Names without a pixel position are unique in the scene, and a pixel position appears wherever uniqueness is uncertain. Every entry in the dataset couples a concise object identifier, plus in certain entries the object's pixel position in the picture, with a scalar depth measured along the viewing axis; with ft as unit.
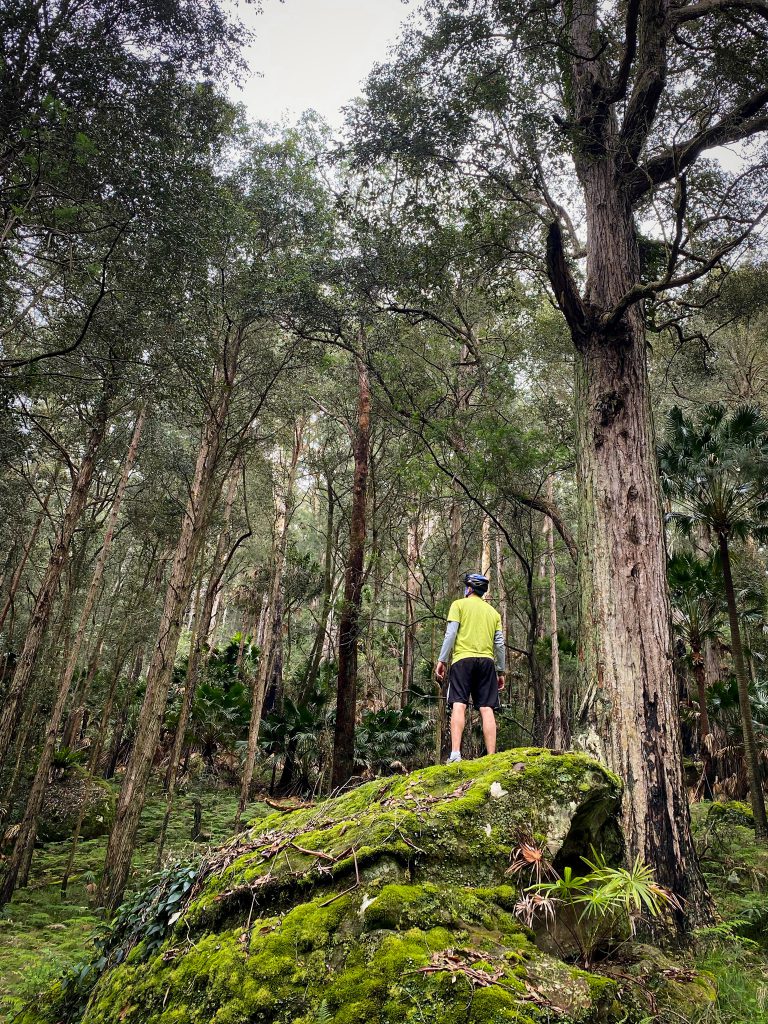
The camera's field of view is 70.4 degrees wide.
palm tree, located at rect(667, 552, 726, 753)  39.73
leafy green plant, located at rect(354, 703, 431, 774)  44.16
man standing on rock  15.39
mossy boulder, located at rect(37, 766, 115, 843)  40.16
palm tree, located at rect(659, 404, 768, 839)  30.01
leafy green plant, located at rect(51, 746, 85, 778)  44.57
